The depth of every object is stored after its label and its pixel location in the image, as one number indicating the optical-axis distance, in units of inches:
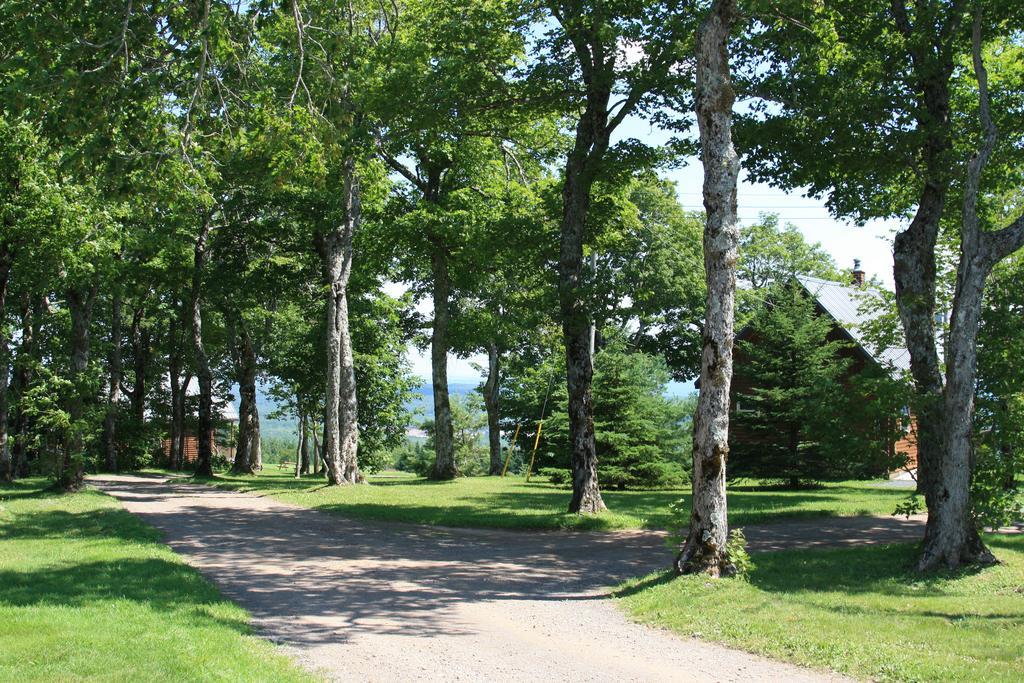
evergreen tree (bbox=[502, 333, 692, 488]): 1014.4
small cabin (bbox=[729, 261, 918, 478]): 1078.4
